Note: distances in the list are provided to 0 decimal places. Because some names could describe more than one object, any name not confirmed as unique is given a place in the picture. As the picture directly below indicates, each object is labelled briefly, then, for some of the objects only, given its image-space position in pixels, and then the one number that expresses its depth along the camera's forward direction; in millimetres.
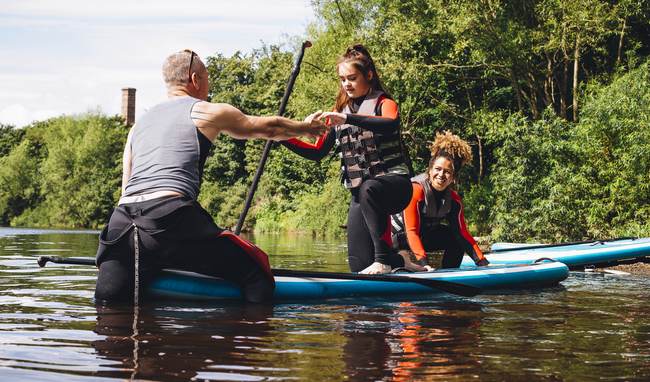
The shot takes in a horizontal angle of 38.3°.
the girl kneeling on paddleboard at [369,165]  6746
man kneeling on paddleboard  5297
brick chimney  83562
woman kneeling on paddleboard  7973
